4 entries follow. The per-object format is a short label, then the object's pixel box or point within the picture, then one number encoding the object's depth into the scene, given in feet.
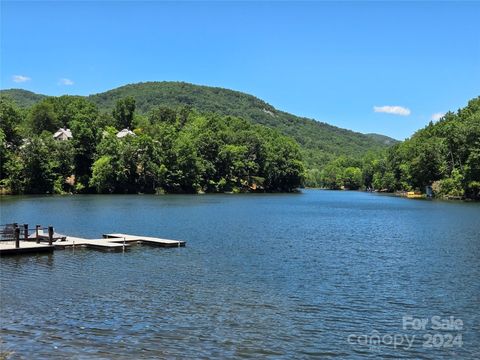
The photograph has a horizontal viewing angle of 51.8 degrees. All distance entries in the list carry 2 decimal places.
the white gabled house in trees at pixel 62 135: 446.32
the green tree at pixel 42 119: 474.08
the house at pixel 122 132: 487.82
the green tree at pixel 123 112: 544.62
